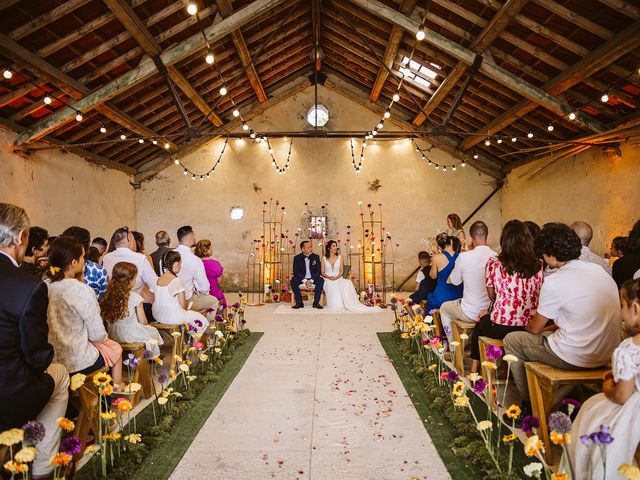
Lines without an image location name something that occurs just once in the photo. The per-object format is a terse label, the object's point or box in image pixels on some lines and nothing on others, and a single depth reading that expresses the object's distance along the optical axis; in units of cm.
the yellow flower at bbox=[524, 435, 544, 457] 153
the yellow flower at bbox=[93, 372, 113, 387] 215
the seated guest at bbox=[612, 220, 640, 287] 286
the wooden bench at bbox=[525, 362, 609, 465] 248
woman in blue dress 496
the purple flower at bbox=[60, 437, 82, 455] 171
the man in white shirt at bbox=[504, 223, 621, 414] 254
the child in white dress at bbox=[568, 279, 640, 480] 177
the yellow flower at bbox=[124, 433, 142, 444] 222
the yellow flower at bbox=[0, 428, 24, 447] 149
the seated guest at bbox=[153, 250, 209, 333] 433
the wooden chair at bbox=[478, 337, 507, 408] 333
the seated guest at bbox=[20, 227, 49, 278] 340
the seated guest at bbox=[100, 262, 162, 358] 352
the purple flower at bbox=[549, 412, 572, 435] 153
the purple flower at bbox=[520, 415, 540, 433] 171
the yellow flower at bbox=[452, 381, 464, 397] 220
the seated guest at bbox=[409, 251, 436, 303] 576
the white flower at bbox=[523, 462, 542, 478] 150
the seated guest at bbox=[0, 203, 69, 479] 192
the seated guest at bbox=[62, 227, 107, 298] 369
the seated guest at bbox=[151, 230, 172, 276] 571
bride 814
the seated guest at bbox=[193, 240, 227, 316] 615
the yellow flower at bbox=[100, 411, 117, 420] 214
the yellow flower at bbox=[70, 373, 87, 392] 201
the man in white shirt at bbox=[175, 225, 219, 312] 539
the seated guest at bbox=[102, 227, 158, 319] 441
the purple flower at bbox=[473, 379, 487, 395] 213
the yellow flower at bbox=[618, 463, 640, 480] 129
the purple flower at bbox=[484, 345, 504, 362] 227
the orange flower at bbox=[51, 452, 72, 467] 165
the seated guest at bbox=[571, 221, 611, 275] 391
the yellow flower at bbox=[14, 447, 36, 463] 146
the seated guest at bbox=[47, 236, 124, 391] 274
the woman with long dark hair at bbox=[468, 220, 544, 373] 329
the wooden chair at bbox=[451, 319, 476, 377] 405
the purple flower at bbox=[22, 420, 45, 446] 161
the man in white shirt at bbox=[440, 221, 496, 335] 412
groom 866
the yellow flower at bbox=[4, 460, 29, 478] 150
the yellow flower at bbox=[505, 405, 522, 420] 188
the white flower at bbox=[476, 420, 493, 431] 196
